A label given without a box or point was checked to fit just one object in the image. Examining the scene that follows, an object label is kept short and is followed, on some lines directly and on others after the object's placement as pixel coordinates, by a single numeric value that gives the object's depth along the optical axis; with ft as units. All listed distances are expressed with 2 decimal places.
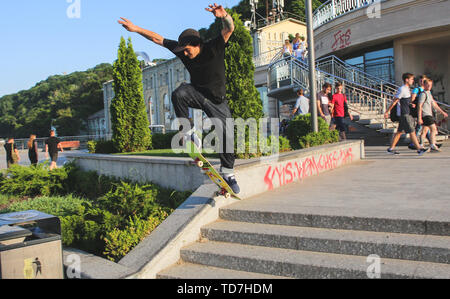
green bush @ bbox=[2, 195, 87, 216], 25.34
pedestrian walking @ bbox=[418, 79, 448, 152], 34.47
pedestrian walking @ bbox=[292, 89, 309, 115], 41.57
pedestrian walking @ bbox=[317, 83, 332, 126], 40.47
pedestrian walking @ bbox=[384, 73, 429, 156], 33.88
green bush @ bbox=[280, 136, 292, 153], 30.03
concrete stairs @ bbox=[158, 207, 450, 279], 11.98
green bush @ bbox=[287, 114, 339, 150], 31.40
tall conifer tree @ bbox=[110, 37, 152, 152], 42.14
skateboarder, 15.39
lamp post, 31.65
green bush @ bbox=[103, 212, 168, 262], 15.72
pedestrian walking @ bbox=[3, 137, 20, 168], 52.60
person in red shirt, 39.93
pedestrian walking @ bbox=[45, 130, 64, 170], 53.36
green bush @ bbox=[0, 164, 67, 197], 35.63
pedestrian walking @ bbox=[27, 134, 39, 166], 52.45
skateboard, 15.34
